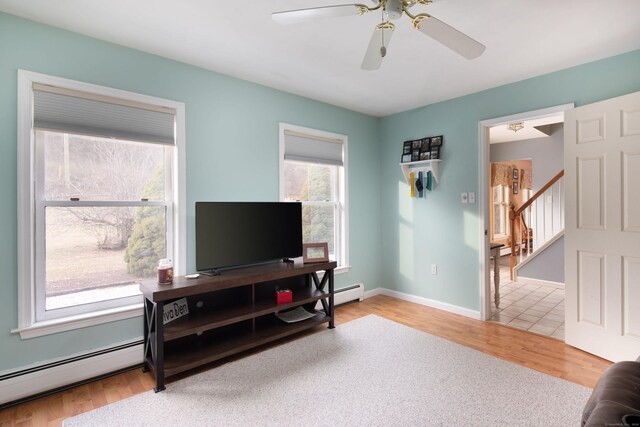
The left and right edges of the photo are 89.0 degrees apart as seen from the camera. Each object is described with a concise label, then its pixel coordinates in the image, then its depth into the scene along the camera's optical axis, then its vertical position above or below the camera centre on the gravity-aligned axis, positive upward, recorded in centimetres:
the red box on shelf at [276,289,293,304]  287 -74
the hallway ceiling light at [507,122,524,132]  471 +123
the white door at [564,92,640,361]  244 -14
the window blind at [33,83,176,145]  218 +72
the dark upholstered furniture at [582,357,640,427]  88 -61
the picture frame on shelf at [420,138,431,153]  394 +83
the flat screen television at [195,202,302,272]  263 -17
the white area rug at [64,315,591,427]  188 -118
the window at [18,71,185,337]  214 +12
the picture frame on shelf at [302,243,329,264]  320 -39
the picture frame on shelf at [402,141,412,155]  412 +83
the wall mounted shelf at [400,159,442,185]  387 +57
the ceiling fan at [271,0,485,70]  159 +97
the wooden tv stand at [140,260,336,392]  227 -81
